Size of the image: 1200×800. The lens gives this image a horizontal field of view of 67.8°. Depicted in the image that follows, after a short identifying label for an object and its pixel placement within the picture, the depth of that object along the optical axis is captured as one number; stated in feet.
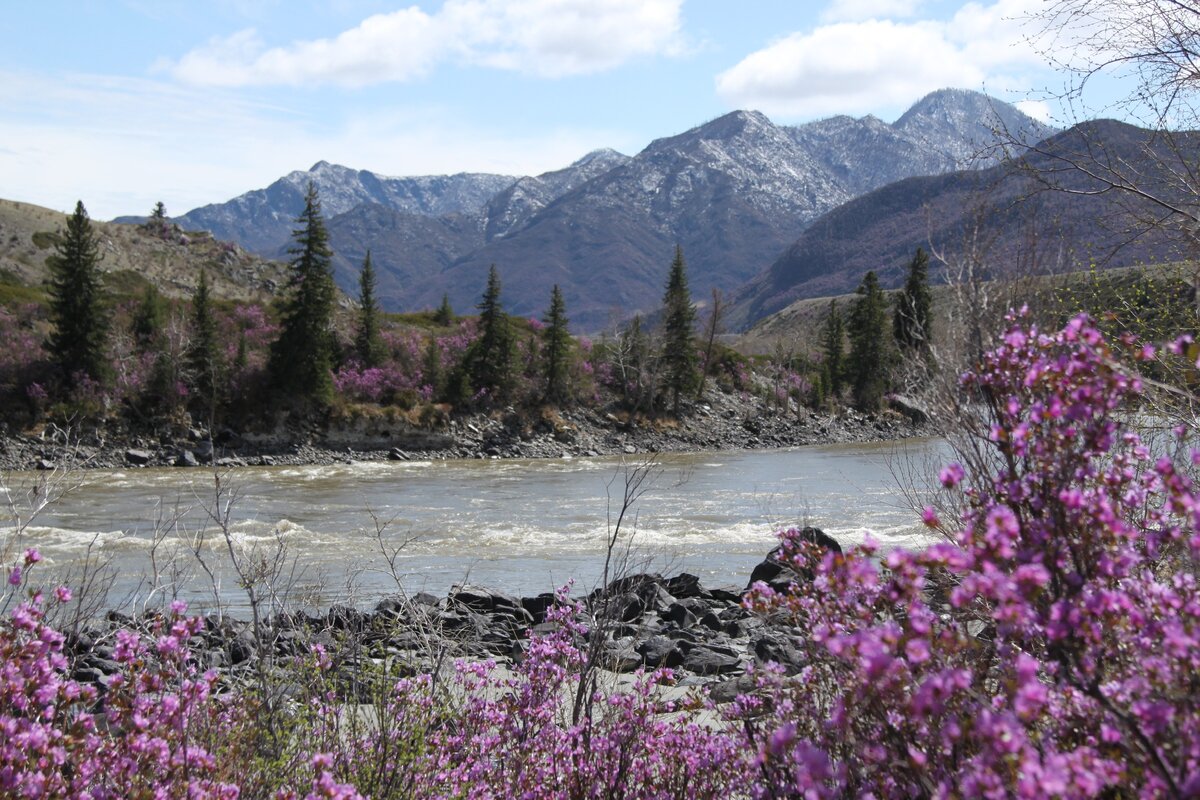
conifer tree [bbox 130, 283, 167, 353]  149.12
